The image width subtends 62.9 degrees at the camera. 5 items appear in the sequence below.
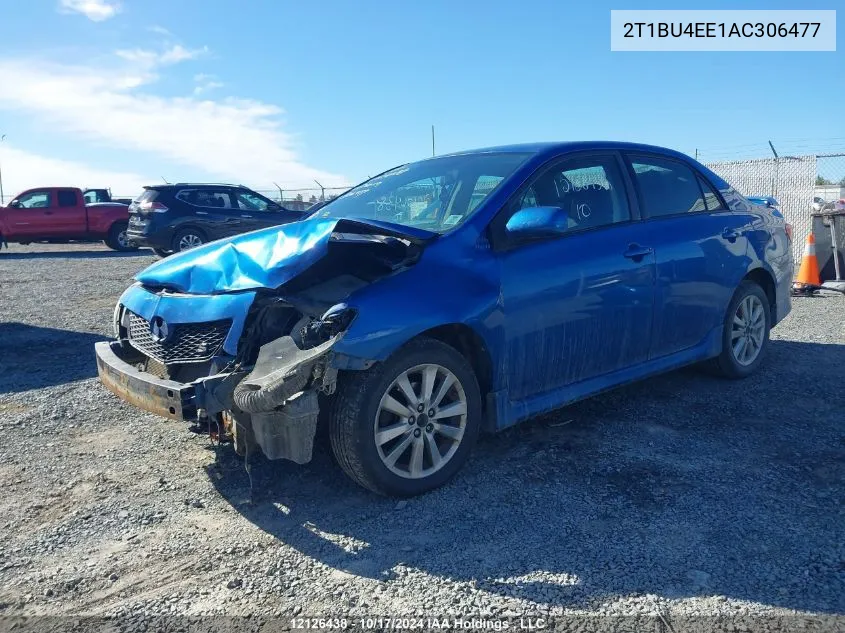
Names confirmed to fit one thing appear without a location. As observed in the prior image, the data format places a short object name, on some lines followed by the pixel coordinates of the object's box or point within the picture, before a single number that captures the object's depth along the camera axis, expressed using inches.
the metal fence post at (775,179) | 490.9
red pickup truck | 758.5
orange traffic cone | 374.6
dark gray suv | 572.1
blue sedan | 124.6
